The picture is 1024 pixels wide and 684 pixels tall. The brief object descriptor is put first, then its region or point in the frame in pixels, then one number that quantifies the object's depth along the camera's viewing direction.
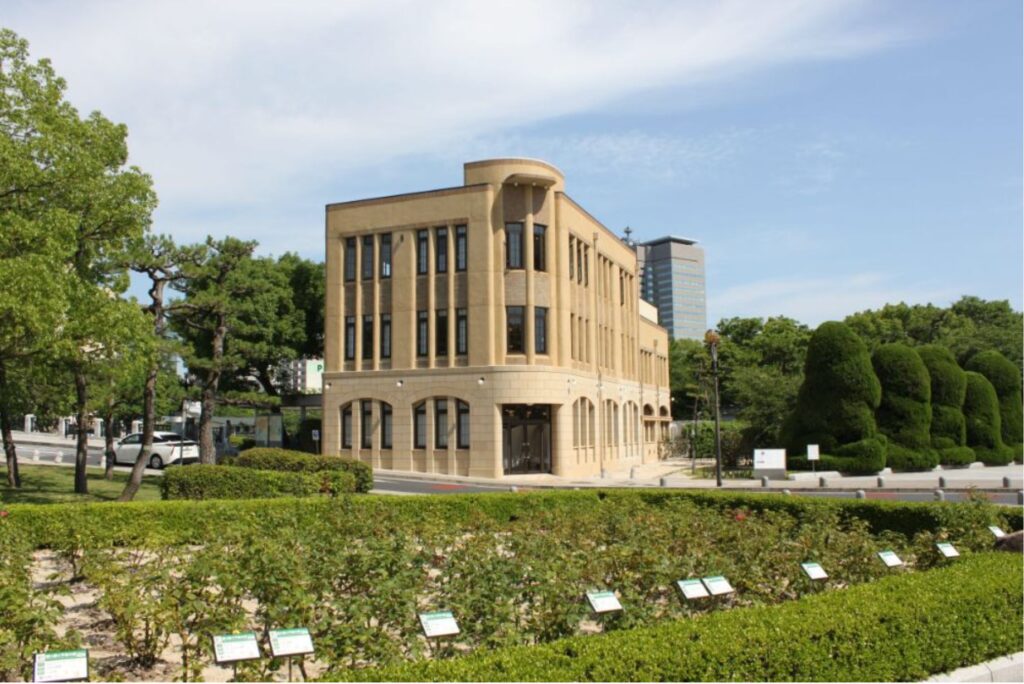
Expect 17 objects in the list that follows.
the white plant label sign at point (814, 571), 10.08
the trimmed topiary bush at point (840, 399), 37.00
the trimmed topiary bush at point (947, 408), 41.53
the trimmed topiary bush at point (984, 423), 44.19
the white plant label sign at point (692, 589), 8.77
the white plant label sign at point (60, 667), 5.80
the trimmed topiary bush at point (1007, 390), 47.59
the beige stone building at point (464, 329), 38.91
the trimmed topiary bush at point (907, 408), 38.78
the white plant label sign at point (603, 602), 8.00
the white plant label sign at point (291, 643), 6.52
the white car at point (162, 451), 37.62
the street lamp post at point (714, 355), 32.69
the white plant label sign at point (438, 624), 7.14
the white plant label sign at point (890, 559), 11.19
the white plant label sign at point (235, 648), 6.32
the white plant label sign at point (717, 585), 9.02
